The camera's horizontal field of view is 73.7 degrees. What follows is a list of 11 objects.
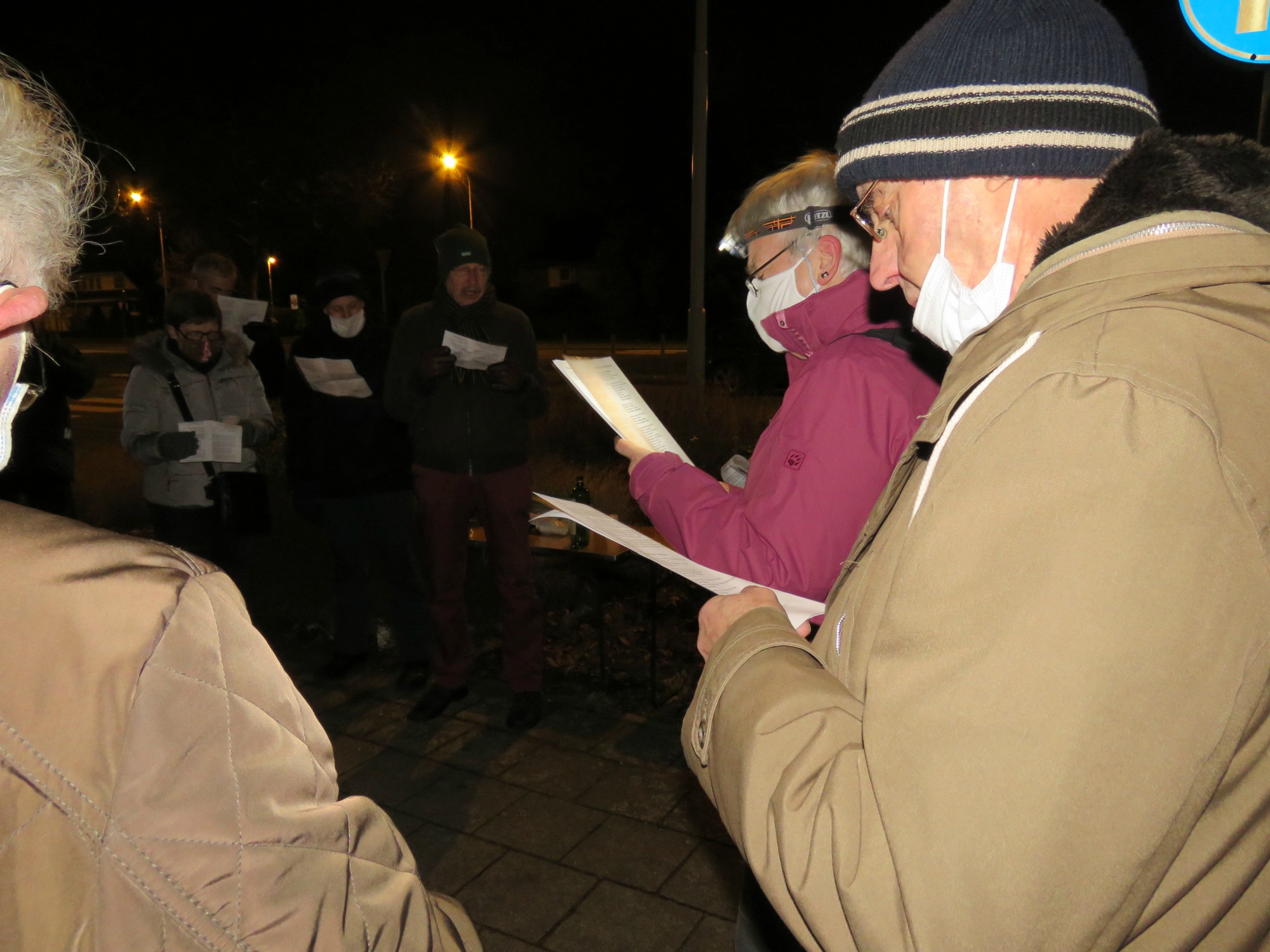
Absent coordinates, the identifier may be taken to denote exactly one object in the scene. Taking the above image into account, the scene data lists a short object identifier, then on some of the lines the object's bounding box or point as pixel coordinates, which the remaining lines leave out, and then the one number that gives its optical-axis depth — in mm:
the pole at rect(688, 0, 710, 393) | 10711
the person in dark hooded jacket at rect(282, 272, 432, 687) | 4602
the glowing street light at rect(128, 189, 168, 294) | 16141
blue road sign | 3557
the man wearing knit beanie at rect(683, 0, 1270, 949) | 740
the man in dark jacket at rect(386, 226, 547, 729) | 4312
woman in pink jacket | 1847
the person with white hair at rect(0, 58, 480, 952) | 729
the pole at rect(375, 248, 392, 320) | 12711
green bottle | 4582
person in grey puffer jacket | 4293
